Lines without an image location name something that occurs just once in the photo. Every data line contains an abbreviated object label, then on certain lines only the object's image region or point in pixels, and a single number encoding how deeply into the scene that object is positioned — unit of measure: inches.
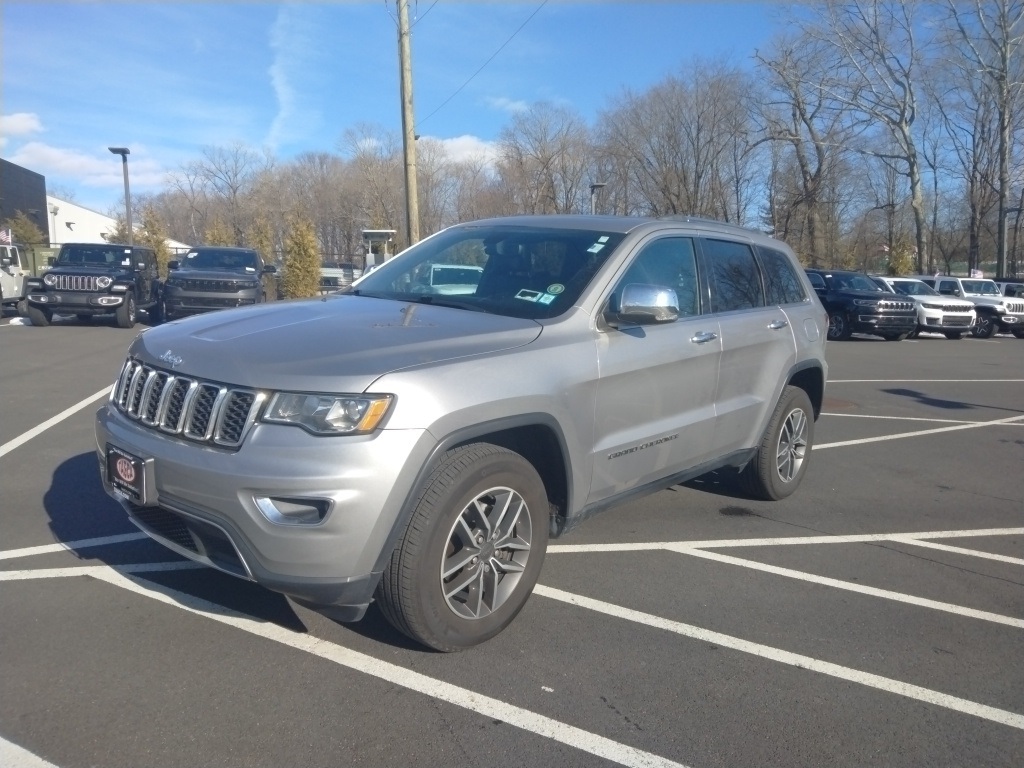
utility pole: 639.1
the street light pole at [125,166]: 1223.5
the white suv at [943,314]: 896.9
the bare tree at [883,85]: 1489.9
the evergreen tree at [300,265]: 1095.0
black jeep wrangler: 689.6
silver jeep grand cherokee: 127.7
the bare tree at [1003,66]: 1402.6
